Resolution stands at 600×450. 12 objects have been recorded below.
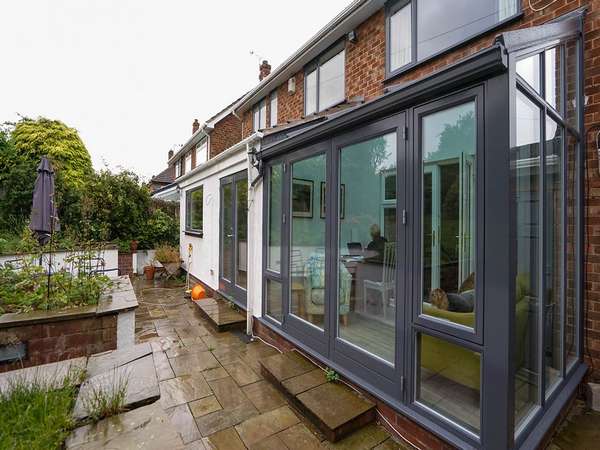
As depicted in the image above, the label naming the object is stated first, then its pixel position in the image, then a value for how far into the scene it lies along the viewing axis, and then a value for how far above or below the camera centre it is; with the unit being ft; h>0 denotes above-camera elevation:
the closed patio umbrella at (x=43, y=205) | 13.83 +0.97
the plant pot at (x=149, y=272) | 35.49 -5.50
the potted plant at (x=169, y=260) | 34.68 -3.96
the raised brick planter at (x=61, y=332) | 11.78 -4.42
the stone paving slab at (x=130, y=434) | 6.28 -4.66
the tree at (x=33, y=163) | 36.01 +9.43
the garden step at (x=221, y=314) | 18.42 -5.85
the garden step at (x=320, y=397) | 9.09 -5.86
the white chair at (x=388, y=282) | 9.78 -1.89
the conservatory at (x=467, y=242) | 6.81 -0.44
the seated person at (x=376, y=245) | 10.50 -0.65
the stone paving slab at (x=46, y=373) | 8.69 -4.67
